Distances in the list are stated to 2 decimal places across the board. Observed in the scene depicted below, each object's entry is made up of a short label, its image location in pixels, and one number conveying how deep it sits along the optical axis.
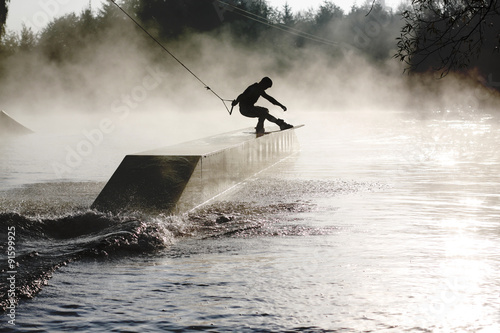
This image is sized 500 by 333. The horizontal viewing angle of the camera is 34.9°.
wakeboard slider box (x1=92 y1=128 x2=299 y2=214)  10.70
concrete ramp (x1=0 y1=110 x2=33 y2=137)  34.06
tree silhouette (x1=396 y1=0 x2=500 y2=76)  59.56
